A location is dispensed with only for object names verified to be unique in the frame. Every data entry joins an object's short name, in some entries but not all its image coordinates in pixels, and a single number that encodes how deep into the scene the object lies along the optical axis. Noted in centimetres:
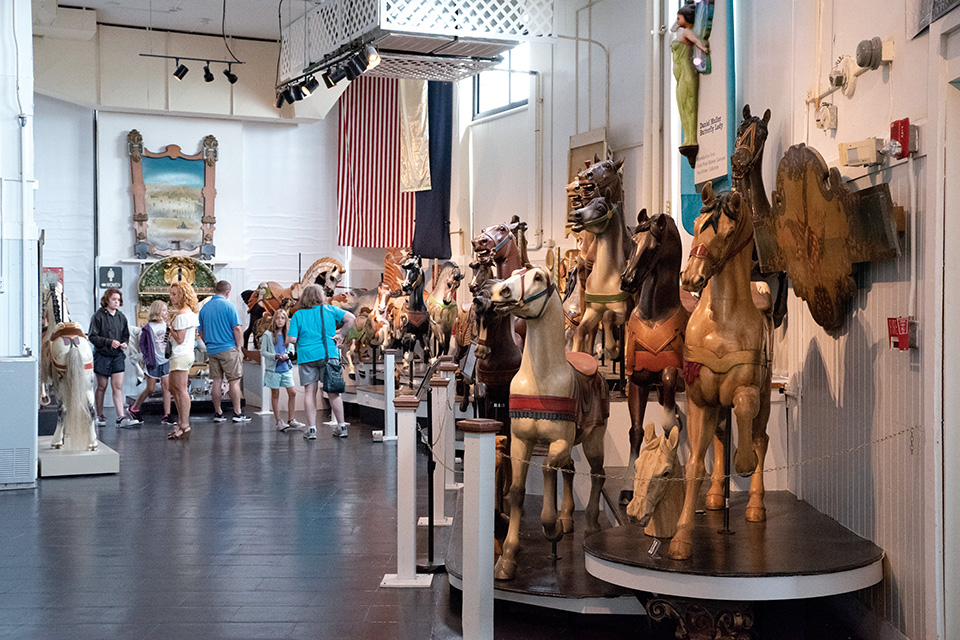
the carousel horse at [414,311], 1150
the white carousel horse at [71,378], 898
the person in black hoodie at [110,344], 1238
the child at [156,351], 1288
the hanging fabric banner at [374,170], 1861
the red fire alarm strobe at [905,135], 412
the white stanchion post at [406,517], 548
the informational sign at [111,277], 1720
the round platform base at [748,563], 407
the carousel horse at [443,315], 1141
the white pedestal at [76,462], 884
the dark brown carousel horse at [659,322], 530
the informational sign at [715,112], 686
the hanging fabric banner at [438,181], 1658
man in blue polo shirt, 1259
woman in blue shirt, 1138
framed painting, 1750
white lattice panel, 1112
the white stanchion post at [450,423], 705
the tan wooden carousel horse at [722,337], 444
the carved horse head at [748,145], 511
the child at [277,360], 1247
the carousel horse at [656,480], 453
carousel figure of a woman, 740
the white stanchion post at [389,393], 1112
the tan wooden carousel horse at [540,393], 465
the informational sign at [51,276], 1566
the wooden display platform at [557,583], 461
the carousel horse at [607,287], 608
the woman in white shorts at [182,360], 1141
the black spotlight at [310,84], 1335
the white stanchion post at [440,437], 678
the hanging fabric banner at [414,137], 1675
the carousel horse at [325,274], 1498
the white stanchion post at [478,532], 421
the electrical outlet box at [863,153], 435
